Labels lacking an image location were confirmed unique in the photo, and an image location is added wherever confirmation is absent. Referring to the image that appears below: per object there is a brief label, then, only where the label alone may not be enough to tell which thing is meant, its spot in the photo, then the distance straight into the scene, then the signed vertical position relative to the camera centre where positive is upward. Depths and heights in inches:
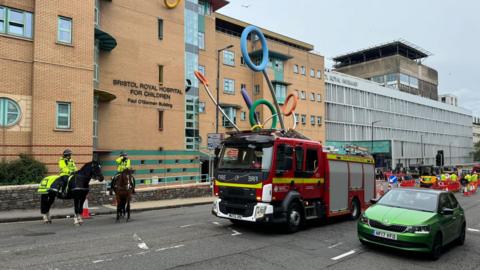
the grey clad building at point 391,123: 2513.5 +225.8
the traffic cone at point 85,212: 535.5 -91.1
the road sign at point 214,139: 882.8 +24.4
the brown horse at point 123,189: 495.5 -53.4
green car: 310.8 -64.3
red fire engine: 394.0 -34.5
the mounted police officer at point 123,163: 513.1 -19.5
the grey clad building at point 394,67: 3599.9 +850.8
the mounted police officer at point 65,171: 464.1 -28.2
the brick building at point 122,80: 693.3 +179.0
